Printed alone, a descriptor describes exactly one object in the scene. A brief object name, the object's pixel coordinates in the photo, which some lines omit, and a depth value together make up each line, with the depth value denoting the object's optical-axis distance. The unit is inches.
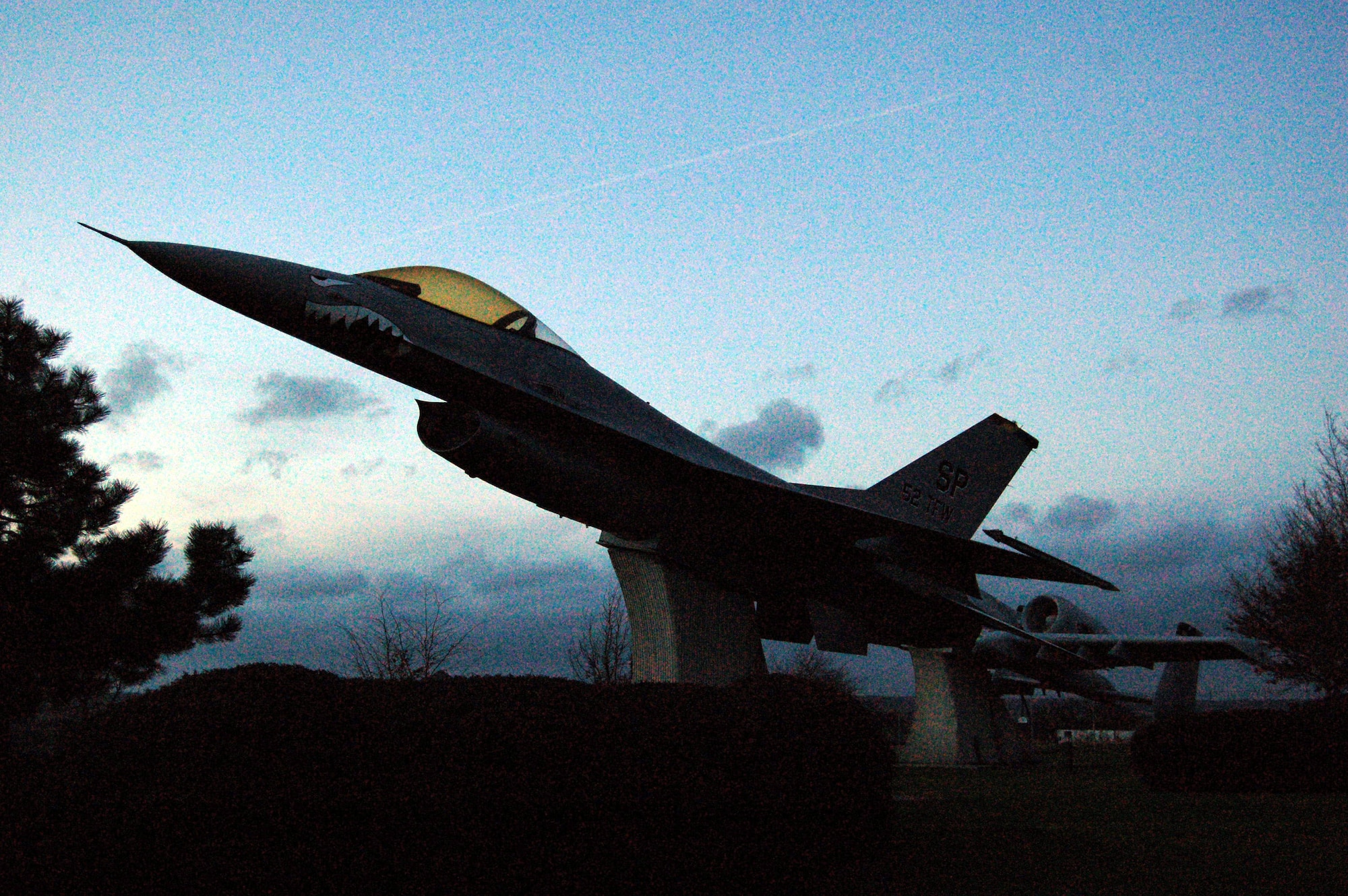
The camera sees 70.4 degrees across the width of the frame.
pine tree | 627.5
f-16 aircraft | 363.9
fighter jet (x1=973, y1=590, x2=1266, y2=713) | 1043.9
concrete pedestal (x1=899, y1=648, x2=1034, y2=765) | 1035.3
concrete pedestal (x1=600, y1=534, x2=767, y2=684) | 442.9
